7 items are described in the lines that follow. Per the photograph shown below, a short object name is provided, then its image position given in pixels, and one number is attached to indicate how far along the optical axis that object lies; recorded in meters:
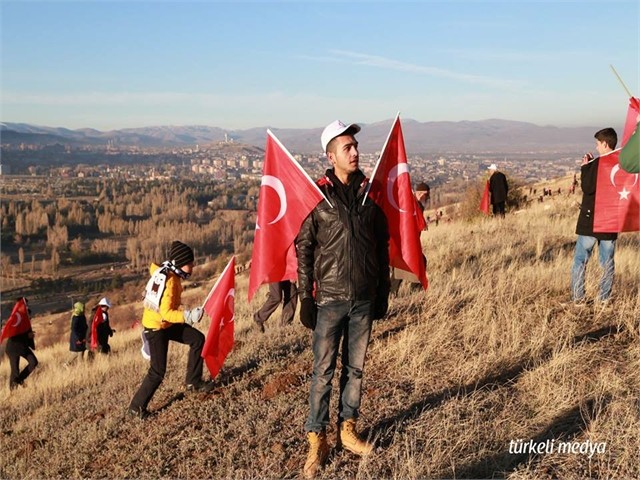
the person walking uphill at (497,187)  17.39
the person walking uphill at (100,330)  11.61
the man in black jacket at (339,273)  3.75
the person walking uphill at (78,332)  12.05
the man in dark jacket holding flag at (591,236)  6.54
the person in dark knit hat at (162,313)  5.71
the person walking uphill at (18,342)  10.76
